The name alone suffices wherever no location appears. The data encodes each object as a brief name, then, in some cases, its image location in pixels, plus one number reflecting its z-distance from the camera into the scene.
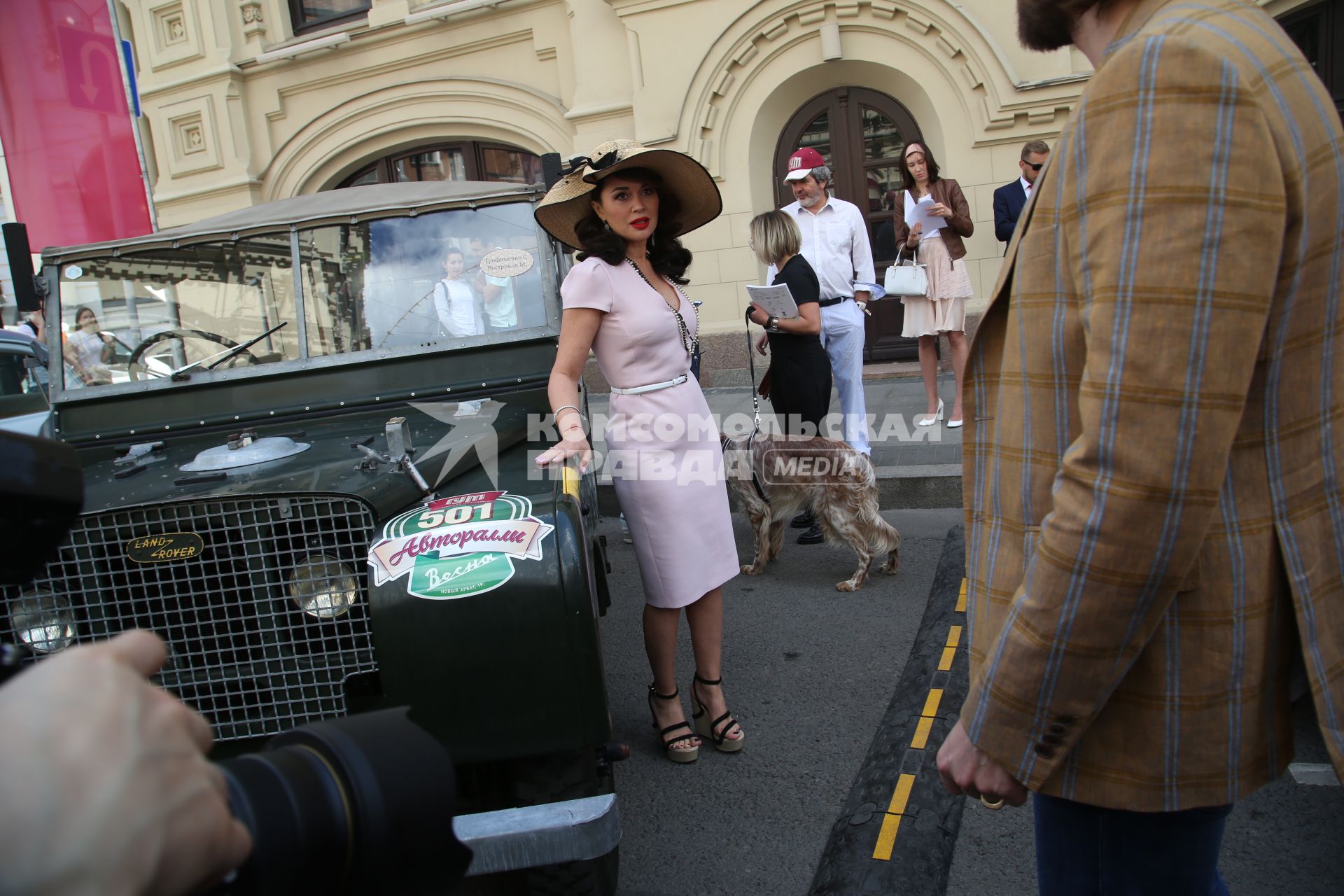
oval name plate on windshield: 3.83
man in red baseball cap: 6.10
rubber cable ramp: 2.62
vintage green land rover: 2.19
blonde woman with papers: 5.25
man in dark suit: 8.02
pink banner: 9.79
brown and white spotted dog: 4.92
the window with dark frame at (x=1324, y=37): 7.61
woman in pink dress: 3.11
